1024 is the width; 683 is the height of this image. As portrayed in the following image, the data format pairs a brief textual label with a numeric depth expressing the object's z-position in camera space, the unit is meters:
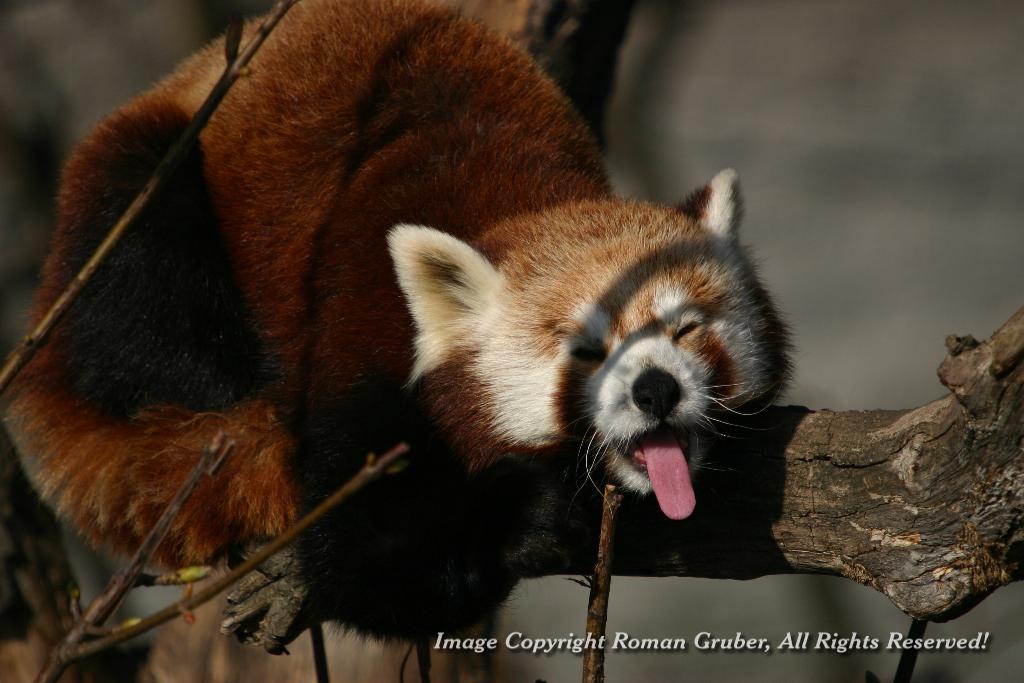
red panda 6.11
